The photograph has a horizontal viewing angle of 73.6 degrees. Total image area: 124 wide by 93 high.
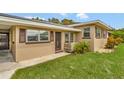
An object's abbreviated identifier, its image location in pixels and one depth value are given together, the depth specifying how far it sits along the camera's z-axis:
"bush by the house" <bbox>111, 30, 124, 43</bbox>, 17.06
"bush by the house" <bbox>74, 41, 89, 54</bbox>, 7.22
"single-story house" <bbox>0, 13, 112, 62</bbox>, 5.13
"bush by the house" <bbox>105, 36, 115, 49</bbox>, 10.08
